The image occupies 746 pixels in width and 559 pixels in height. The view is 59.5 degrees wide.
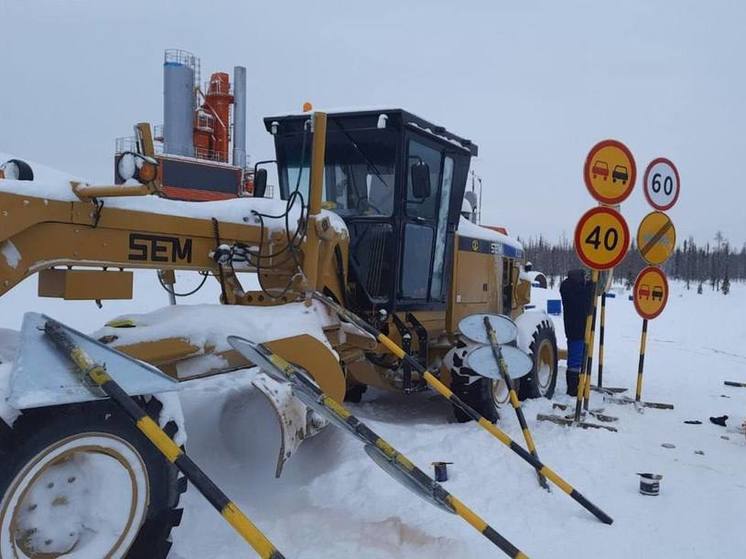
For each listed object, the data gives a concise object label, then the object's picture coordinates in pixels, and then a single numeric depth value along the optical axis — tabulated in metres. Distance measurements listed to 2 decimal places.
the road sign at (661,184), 7.27
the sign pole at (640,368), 7.14
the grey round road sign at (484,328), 5.27
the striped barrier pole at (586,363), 6.17
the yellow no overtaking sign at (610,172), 6.27
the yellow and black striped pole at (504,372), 4.93
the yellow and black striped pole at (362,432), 3.26
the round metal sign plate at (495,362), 5.07
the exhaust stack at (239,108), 31.47
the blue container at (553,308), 19.77
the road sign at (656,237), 7.30
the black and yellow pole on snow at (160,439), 2.43
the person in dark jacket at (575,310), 8.09
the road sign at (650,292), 7.22
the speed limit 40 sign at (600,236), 6.16
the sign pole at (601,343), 7.23
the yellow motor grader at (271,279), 2.78
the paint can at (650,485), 4.42
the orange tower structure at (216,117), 30.81
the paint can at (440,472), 4.54
